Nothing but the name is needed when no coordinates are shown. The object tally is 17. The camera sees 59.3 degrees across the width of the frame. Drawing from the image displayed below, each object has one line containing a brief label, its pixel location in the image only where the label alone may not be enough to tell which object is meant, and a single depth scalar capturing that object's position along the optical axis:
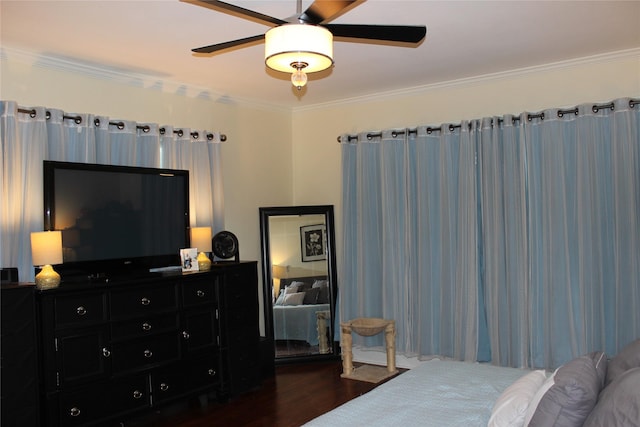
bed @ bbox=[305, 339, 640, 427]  1.81
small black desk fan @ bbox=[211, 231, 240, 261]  4.81
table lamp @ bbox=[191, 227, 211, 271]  4.59
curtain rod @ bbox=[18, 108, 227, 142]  3.80
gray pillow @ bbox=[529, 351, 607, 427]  1.91
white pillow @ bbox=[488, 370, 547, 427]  2.11
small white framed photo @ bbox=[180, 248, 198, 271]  4.36
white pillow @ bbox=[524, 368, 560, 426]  2.01
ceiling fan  2.24
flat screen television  3.75
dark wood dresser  3.41
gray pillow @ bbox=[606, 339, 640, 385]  2.26
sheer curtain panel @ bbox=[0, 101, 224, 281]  3.67
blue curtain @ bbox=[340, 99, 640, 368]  4.29
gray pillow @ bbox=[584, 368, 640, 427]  1.67
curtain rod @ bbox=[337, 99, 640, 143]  4.29
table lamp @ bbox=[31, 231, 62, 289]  3.43
